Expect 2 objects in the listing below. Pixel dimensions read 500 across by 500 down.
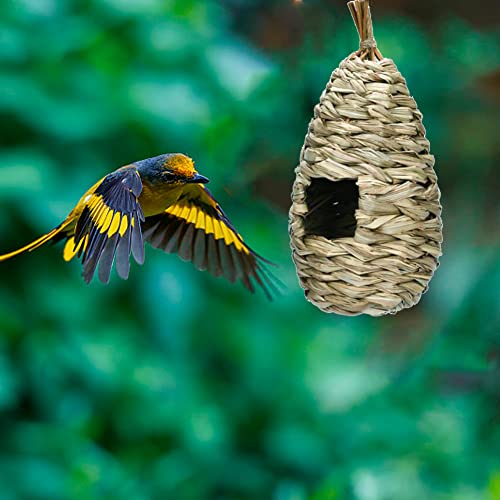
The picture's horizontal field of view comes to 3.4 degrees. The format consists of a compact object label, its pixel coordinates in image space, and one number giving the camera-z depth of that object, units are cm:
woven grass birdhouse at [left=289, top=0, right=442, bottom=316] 692
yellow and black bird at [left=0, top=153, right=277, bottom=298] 673
